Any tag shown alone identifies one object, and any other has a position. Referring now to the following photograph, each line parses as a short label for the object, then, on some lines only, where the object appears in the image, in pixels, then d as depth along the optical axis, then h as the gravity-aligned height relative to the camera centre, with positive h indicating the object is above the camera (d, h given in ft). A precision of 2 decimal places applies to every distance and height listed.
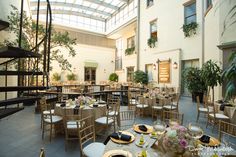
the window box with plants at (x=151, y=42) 37.13 +9.14
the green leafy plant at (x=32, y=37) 17.93 +5.63
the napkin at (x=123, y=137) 6.31 -2.46
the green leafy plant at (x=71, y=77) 50.29 +0.44
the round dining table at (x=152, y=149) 4.95 -2.59
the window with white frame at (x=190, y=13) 29.32 +12.96
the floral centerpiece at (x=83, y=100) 14.06 -2.09
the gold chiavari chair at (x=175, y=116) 8.43 -2.33
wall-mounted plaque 33.53 +1.70
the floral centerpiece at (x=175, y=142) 4.50 -1.90
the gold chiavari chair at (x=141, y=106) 18.44 -3.35
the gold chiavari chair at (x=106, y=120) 12.44 -3.50
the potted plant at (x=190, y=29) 28.02 +9.41
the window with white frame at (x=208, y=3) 26.54 +13.23
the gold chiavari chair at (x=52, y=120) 12.31 -3.48
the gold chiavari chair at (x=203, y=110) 16.88 -3.51
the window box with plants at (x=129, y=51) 47.26 +8.91
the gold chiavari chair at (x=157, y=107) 17.75 -3.33
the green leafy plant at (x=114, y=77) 55.16 +0.54
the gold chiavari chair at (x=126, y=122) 14.51 -4.61
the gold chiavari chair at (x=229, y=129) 7.48 -2.69
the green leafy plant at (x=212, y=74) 21.24 +0.68
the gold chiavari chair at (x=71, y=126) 11.09 -3.51
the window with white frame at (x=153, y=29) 37.98 +12.49
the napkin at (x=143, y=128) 7.36 -2.43
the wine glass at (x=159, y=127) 6.56 -2.14
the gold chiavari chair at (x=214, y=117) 14.16 -3.66
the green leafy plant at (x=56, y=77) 47.99 +0.41
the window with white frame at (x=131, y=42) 50.37 +12.44
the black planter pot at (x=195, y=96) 26.33 -2.99
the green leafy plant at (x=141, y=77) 38.09 +0.40
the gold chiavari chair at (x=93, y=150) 7.22 -3.54
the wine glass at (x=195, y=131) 5.98 -2.11
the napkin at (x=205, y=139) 6.14 -2.47
